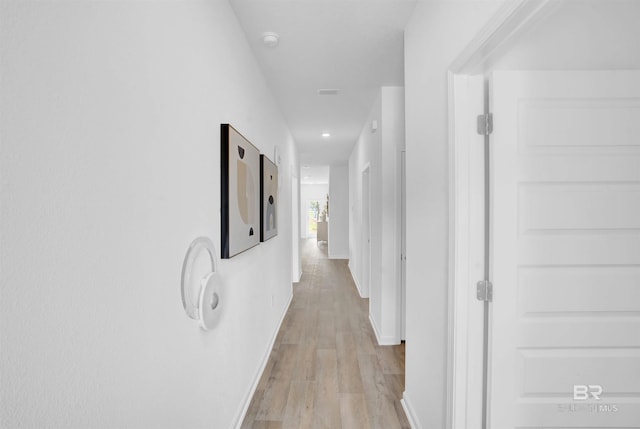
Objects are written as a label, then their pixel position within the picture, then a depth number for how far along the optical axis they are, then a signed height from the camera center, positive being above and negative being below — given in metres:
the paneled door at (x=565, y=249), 1.22 -0.16
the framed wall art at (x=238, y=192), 1.64 +0.12
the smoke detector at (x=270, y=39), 2.08 +1.20
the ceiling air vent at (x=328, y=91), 3.11 +1.25
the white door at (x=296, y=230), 5.60 -0.37
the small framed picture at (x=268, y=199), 2.48 +0.11
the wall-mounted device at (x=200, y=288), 1.22 -0.33
